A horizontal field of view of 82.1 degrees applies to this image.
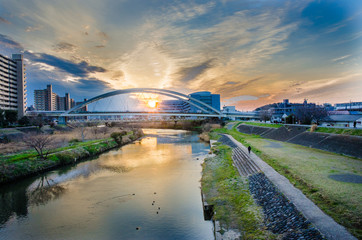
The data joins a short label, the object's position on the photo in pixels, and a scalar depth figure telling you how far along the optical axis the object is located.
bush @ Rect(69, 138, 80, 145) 31.41
